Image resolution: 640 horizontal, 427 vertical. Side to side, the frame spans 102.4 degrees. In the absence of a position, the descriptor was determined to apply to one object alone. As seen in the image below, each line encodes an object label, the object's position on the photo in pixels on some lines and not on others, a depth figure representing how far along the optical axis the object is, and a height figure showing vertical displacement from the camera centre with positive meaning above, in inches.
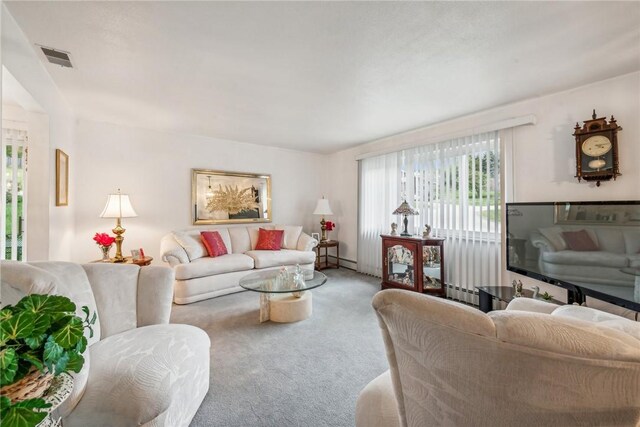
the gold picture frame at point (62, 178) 99.9 +15.2
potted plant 25.9 -15.5
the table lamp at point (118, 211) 125.0 +2.0
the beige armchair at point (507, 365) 21.4 -13.8
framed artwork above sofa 168.9 +13.0
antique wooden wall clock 88.4 +24.0
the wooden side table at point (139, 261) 122.6 -22.0
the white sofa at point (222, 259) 129.9 -25.0
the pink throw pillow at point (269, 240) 172.4 -16.4
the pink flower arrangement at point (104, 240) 123.4 -12.0
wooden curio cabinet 135.3 -25.7
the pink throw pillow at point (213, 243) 150.4 -16.3
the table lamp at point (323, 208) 196.5 +6.1
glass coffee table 105.7 -36.0
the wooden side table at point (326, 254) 197.5 -30.7
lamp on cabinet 144.8 +3.0
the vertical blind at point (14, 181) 102.4 +13.6
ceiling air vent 74.8 +48.1
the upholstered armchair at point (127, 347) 42.4 -27.1
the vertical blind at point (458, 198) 121.2 +10.2
